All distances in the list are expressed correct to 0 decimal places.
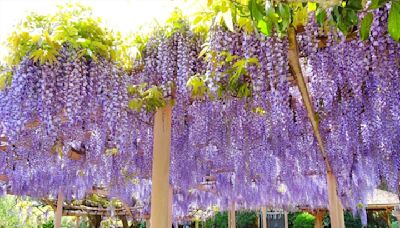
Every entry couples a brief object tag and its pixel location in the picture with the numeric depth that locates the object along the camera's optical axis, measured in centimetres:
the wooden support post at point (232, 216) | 1000
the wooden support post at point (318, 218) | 1344
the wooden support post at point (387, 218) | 1378
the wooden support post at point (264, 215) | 1054
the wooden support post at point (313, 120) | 257
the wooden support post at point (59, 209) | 863
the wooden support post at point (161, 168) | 305
